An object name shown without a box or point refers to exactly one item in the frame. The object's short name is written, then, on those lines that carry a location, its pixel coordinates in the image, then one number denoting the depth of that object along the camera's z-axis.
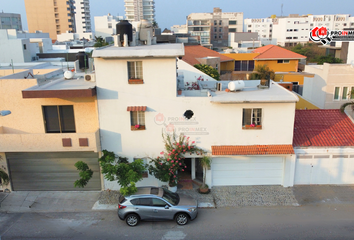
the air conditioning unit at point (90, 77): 16.24
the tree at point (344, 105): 17.67
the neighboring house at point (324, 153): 15.89
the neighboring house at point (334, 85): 23.39
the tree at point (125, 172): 13.12
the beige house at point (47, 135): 14.94
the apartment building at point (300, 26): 110.56
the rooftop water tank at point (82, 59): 20.08
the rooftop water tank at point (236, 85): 16.23
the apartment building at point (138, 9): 127.38
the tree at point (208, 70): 28.49
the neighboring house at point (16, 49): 39.48
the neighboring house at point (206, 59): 34.28
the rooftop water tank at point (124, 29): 16.75
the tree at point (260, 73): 30.53
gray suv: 13.06
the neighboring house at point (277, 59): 44.81
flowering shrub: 15.07
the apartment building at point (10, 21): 108.36
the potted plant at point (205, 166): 15.62
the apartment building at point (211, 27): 91.44
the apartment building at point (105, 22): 122.00
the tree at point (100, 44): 59.12
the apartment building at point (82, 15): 132.50
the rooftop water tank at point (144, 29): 18.14
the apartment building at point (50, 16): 111.69
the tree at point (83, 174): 13.78
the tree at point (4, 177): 15.77
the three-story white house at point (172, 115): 14.82
